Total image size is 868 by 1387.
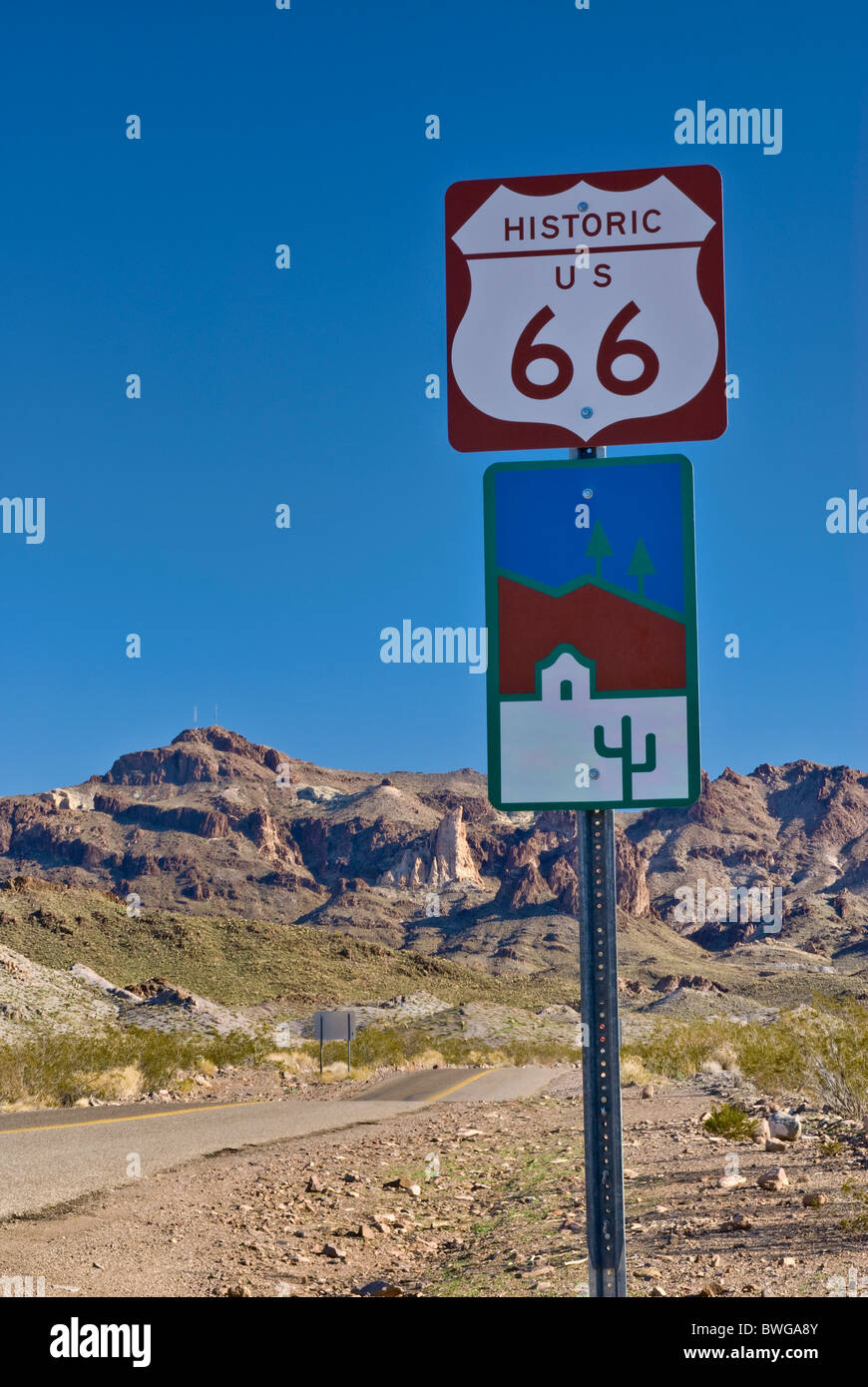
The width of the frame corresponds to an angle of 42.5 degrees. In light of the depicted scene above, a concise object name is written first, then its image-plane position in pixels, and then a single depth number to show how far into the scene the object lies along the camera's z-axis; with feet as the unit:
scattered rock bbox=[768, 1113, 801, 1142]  34.94
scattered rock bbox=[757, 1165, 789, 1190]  26.25
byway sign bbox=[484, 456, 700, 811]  8.87
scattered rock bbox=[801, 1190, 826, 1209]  23.77
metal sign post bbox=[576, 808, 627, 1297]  8.39
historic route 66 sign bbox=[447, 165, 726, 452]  9.43
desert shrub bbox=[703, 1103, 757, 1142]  37.37
